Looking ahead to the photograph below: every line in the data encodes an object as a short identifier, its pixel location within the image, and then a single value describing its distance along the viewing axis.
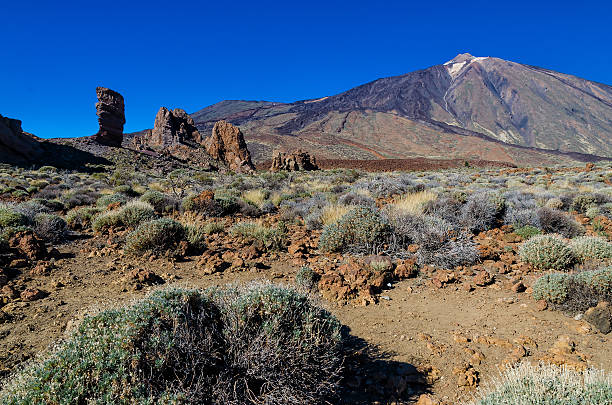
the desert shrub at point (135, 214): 7.00
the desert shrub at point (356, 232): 5.64
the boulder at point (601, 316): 3.17
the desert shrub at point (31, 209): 6.76
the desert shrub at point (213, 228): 6.97
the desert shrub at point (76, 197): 9.80
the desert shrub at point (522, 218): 7.02
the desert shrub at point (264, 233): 6.07
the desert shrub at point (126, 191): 12.13
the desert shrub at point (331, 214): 7.14
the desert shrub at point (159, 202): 8.85
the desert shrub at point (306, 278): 4.29
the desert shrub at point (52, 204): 9.03
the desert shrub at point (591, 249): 4.71
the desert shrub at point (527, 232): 6.45
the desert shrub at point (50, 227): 6.05
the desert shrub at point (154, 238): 5.41
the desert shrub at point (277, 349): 2.10
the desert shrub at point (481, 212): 7.09
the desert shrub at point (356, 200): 9.03
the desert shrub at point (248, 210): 9.01
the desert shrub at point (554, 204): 8.79
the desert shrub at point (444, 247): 5.12
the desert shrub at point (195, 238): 5.81
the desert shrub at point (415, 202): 7.02
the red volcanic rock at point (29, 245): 5.05
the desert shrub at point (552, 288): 3.68
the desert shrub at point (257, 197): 10.19
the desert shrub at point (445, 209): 7.26
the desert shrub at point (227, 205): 8.84
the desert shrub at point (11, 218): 5.98
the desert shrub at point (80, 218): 7.18
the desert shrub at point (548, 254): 4.77
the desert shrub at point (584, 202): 8.81
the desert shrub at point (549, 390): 1.69
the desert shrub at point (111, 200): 8.91
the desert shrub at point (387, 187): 11.56
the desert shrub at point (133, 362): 1.73
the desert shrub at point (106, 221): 6.84
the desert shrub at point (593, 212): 7.82
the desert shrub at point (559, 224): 6.82
